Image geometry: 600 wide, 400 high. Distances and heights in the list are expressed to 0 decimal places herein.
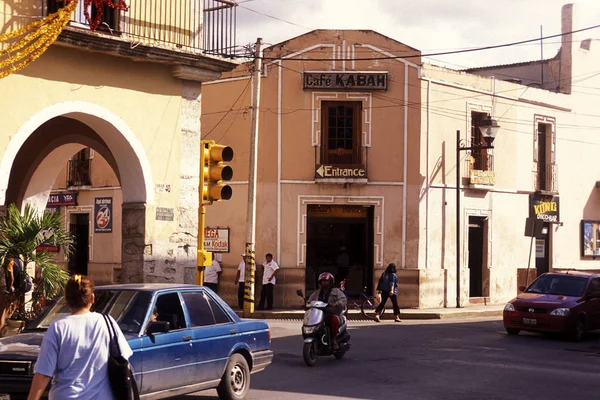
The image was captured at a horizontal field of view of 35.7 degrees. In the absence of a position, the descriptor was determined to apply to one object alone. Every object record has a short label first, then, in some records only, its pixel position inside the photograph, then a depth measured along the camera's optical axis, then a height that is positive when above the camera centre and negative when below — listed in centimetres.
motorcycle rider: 1567 -110
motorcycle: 1502 -167
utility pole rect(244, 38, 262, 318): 2616 +89
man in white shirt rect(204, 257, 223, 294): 2994 -129
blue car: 941 -118
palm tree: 1386 -27
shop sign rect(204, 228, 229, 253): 3067 -18
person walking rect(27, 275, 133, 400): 598 -79
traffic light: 1420 +95
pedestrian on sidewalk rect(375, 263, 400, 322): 2478 -131
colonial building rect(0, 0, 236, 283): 1434 +217
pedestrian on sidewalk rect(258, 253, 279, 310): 2842 -140
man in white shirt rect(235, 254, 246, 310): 2830 -139
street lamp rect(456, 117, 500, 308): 2921 +296
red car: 2055 -155
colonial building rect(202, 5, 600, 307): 3006 +231
